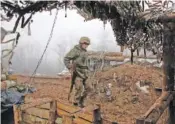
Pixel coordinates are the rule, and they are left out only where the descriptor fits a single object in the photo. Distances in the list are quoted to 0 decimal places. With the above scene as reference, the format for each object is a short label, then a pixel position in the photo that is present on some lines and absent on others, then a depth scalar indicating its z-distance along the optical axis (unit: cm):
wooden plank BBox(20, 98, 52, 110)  679
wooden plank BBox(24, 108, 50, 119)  714
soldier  668
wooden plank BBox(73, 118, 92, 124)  628
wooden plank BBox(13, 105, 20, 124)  679
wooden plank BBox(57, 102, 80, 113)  660
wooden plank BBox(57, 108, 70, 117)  677
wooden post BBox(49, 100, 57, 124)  700
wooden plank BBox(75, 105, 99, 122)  630
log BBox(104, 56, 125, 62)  1598
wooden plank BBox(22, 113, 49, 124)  711
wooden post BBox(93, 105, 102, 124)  629
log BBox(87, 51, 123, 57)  1564
